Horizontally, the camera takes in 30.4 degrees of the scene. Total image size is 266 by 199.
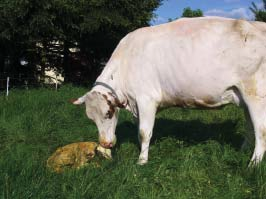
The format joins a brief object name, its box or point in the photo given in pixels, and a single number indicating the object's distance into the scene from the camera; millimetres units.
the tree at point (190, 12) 36522
